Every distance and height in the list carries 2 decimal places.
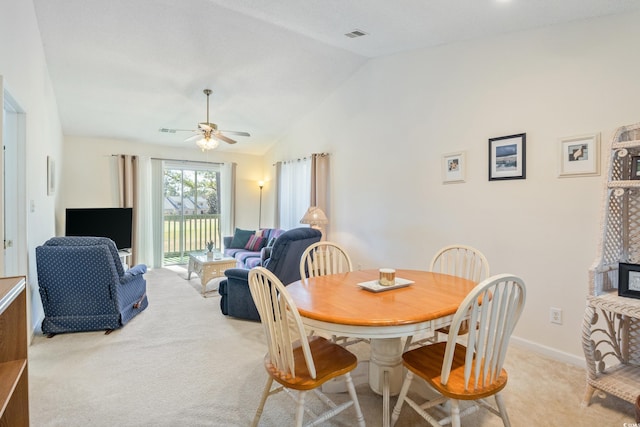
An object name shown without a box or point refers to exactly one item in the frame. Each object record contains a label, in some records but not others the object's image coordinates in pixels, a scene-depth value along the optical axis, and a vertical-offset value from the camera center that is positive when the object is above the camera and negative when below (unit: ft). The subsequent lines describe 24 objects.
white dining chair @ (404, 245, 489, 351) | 7.51 -1.62
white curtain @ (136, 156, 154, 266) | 19.62 -0.41
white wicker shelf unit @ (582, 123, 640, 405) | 6.36 -1.45
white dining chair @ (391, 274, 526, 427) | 4.59 -2.23
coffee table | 14.57 -2.70
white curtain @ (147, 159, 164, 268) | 20.42 -0.17
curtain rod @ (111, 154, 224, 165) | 19.38 +3.04
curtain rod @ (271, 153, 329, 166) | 17.06 +2.85
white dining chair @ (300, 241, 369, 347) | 8.37 -1.46
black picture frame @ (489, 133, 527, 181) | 9.25 +1.47
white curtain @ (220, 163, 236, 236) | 22.63 +0.71
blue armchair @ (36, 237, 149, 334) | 9.57 -2.31
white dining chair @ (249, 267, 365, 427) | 4.89 -2.57
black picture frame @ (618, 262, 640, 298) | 6.32 -1.42
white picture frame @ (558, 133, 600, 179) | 7.98 +1.30
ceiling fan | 13.30 +3.02
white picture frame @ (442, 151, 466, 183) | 10.77 +1.35
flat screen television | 15.76 -0.80
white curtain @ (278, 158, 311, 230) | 18.98 +0.99
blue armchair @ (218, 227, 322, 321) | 10.62 -2.18
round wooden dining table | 4.99 -1.68
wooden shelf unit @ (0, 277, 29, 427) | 4.40 -1.97
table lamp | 15.79 -0.47
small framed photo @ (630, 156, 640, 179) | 6.71 +0.83
